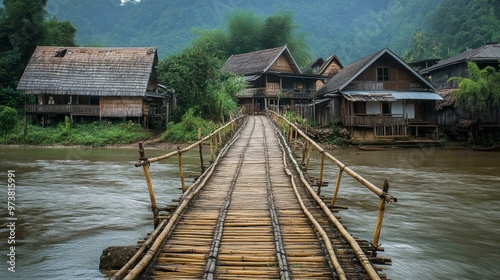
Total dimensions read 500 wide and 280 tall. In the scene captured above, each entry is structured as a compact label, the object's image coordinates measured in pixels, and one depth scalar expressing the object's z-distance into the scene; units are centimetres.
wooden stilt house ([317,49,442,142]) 2491
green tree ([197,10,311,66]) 4984
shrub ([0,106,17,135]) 2620
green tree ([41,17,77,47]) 3344
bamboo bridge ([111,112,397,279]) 439
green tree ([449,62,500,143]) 2345
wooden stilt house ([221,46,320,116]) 3472
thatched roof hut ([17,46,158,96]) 2708
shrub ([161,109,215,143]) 2520
